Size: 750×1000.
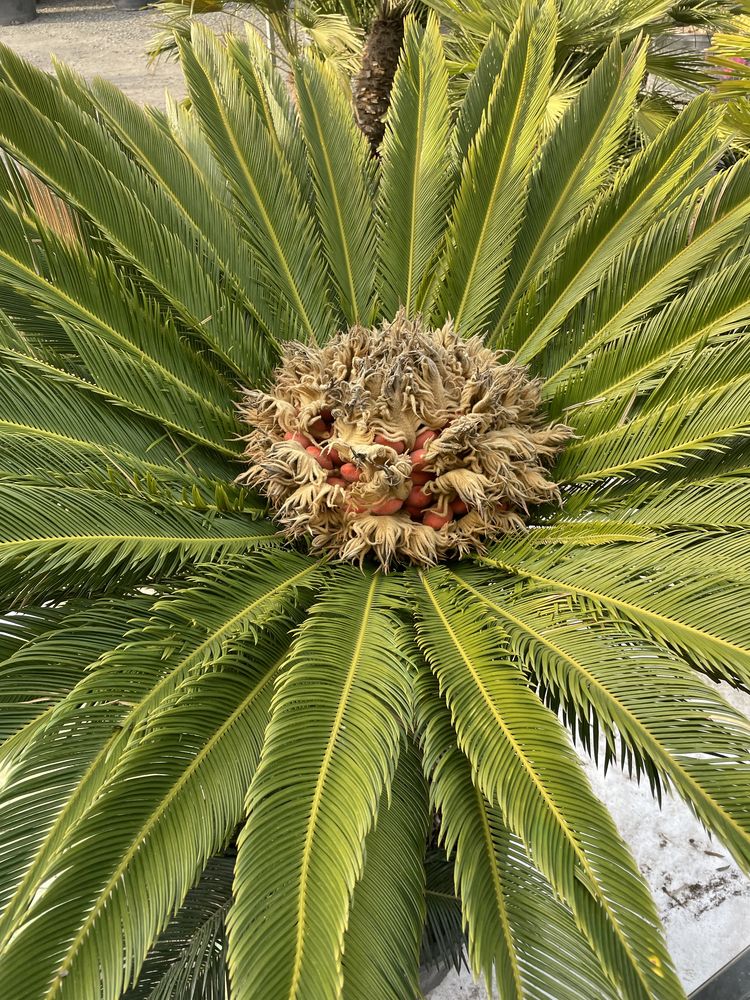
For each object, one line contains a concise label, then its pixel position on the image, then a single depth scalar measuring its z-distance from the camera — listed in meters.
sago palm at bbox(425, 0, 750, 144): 2.58
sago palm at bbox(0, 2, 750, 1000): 0.93
